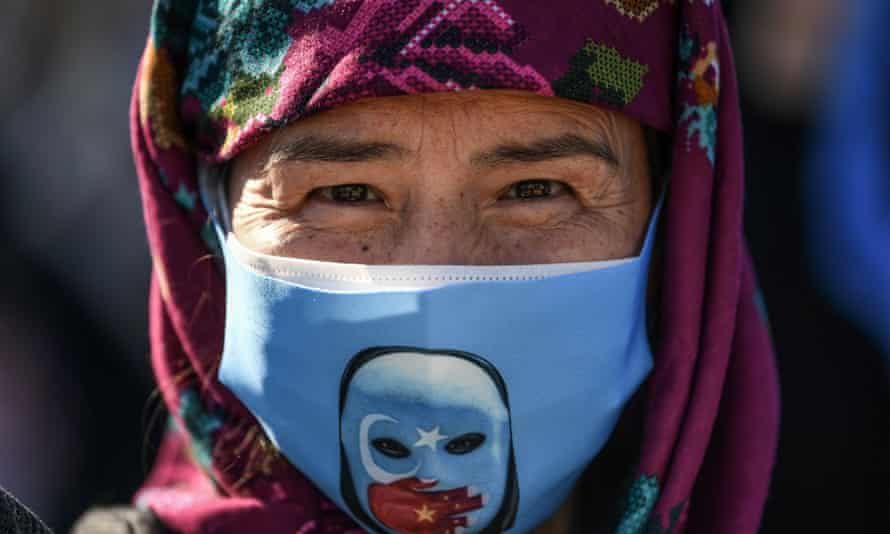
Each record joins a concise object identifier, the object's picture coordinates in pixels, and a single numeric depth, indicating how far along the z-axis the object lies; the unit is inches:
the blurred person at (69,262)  159.3
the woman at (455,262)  81.3
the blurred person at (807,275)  130.3
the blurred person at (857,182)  150.3
